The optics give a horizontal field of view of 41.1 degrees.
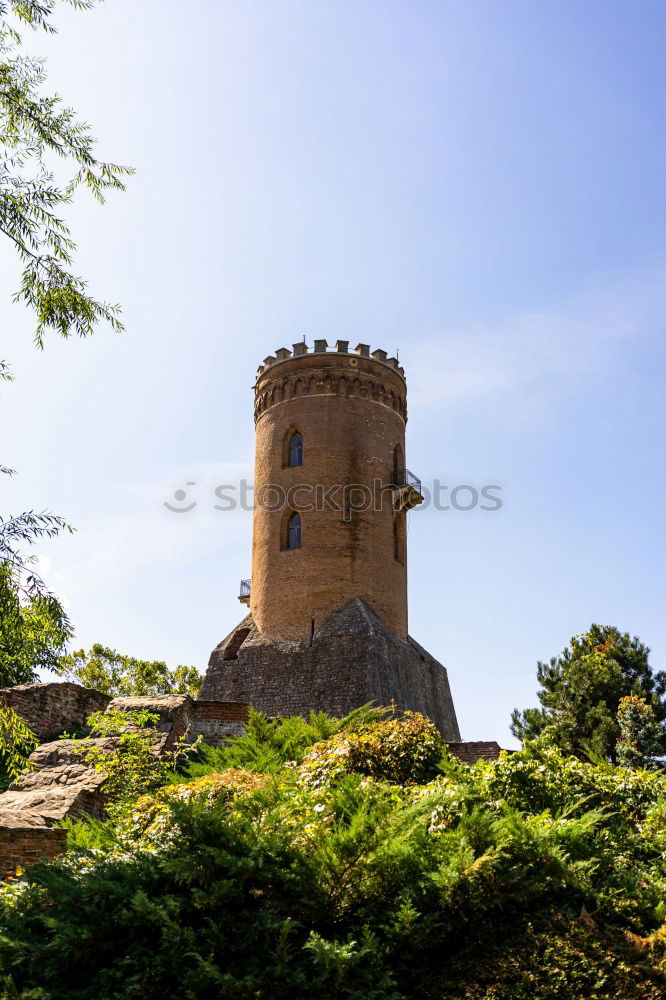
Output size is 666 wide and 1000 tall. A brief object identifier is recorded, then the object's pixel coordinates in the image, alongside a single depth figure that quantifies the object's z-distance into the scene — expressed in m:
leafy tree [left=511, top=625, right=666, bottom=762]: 22.73
